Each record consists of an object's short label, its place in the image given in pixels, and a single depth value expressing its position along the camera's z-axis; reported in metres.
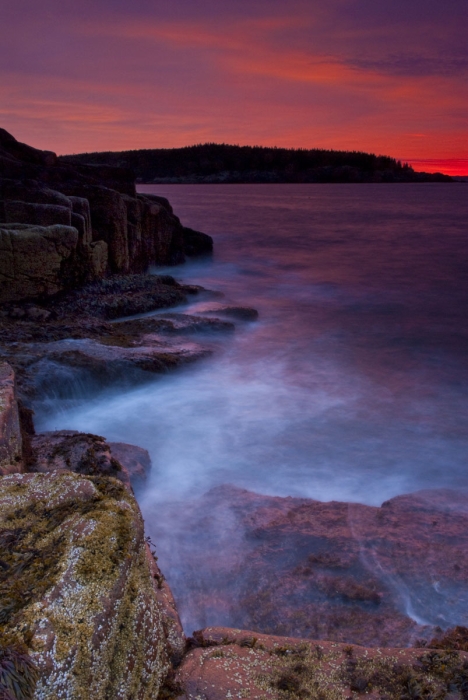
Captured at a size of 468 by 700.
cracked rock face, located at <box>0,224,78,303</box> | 8.70
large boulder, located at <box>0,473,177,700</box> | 1.69
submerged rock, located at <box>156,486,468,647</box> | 3.26
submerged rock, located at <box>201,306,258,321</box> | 10.94
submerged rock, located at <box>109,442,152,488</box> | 5.01
